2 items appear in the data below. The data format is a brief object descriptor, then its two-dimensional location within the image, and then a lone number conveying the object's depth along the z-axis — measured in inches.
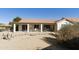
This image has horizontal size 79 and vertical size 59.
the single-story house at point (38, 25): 391.7
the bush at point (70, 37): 155.5
